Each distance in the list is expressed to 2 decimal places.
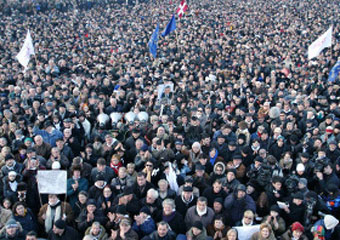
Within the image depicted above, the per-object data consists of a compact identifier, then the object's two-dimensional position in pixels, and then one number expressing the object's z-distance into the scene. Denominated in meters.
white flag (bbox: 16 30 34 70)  12.19
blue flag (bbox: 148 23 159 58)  13.09
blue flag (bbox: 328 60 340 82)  10.60
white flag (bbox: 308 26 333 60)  12.17
